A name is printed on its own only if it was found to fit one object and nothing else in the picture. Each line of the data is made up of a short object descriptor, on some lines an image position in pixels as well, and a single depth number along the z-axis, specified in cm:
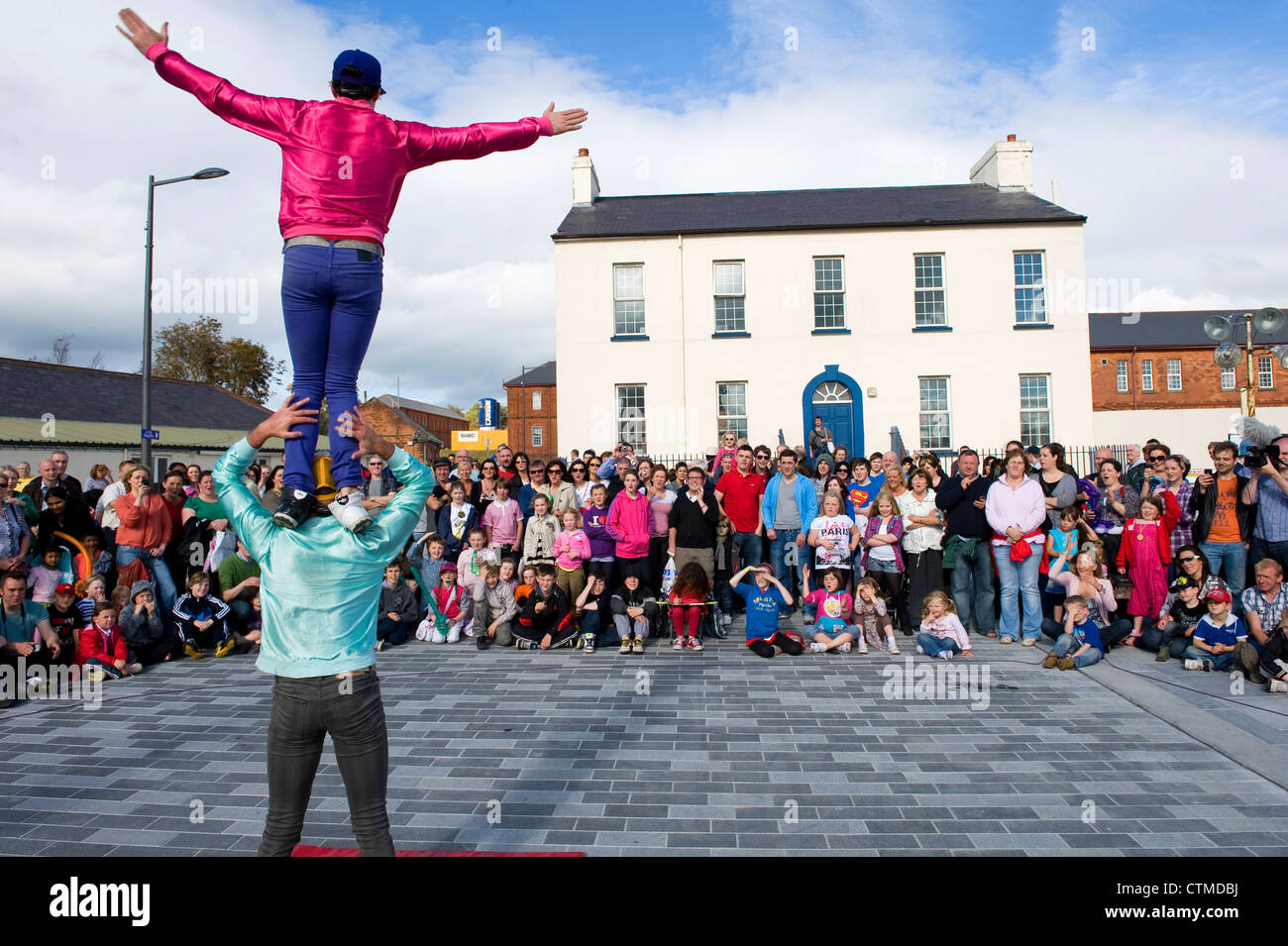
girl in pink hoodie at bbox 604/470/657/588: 881
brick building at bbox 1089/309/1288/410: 4647
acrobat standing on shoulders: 310
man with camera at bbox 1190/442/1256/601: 775
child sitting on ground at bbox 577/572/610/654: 838
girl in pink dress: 788
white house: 1884
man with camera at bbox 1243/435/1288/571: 748
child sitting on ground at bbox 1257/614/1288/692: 620
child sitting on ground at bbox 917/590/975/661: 752
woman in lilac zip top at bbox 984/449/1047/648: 803
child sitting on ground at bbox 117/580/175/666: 760
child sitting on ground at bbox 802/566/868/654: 788
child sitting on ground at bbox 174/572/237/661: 812
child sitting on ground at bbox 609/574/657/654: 814
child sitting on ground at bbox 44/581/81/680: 709
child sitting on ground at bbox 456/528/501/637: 898
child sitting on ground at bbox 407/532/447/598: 923
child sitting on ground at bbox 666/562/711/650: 823
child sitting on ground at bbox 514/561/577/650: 841
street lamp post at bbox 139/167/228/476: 1266
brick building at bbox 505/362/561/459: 5687
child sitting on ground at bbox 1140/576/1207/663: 727
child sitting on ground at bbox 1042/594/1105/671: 709
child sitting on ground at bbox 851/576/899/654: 806
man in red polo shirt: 953
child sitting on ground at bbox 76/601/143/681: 718
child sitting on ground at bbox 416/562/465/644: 888
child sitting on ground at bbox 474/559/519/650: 855
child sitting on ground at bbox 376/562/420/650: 867
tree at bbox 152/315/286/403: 4347
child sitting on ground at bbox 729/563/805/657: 773
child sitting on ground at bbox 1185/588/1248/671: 685
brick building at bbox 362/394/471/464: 6769
